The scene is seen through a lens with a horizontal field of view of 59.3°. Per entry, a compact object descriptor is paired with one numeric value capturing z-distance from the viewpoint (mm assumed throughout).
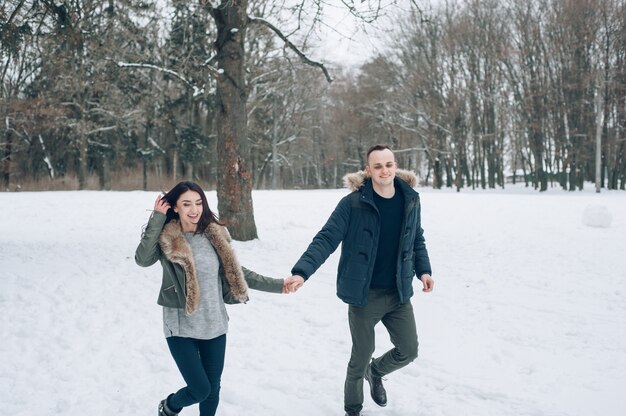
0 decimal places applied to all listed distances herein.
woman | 3566
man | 3992
